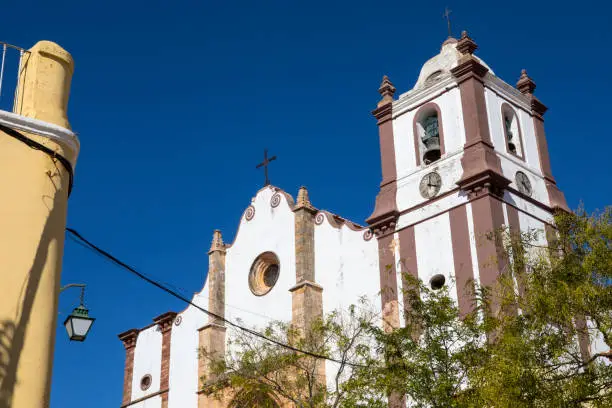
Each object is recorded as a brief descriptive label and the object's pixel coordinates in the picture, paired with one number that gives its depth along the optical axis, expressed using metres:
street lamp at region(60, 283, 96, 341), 12.08
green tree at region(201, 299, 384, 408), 20.42
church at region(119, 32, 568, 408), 23.19
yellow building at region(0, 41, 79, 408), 9.34
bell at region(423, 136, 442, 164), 25.58
